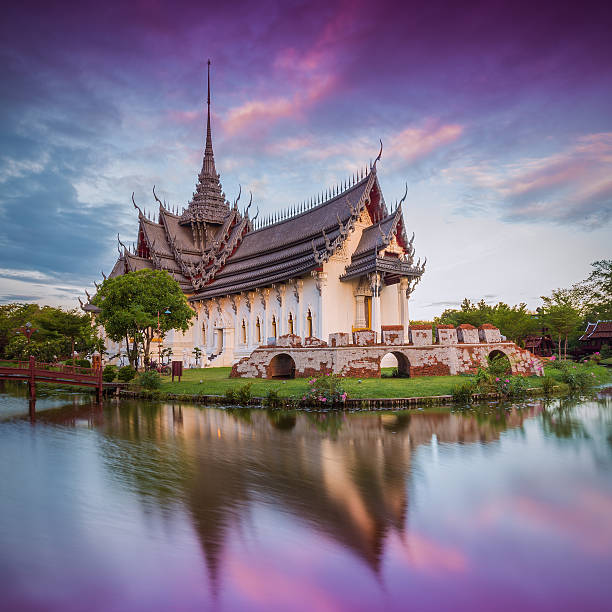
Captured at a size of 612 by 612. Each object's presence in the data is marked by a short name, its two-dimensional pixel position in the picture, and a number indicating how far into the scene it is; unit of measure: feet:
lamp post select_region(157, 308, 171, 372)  68.42
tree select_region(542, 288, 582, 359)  120.98
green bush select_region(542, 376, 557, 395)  54.13
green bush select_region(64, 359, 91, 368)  90.54
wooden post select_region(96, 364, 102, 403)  58.26
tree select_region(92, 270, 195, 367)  67.05
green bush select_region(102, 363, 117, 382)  69.36
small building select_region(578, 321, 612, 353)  129.18
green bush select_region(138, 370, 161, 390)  59.67
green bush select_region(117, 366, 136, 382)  69.31
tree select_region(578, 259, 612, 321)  122.42
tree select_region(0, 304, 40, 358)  165.03
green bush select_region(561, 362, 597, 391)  56.70
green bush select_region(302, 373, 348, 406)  44.93
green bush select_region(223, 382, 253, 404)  48.62
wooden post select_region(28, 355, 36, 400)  56.70
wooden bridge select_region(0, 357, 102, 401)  57.00
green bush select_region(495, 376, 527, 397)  49.47
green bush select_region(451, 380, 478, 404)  46.50
